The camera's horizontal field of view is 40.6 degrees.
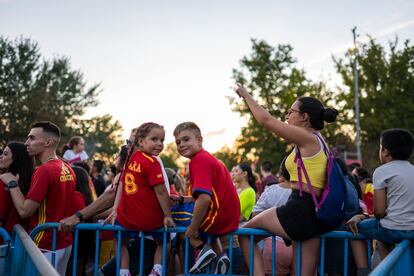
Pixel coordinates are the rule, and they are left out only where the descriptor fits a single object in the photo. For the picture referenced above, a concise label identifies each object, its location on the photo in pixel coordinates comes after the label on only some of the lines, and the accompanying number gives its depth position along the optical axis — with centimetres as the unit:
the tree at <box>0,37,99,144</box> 3856
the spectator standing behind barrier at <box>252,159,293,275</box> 547
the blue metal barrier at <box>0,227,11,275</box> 449
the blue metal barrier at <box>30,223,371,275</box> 452
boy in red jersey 445
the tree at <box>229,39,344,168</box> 3972
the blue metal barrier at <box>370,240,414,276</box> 292
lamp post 3064
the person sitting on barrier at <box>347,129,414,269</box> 421
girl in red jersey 462
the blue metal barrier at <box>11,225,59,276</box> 255
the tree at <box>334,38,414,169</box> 2947
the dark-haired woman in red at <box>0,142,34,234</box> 522
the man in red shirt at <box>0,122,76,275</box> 488
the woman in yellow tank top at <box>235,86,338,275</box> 418
